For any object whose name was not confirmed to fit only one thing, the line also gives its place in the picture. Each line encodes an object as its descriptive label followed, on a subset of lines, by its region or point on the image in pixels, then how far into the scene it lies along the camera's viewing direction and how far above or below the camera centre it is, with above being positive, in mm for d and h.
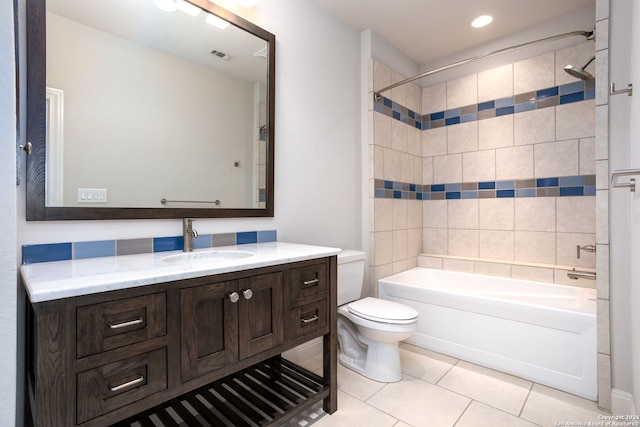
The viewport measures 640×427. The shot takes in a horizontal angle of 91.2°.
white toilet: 1900 -717
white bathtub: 1822 -758
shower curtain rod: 1845 +1075
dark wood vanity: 852 -463
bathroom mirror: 1232 +480
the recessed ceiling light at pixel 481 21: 2479 +1539
